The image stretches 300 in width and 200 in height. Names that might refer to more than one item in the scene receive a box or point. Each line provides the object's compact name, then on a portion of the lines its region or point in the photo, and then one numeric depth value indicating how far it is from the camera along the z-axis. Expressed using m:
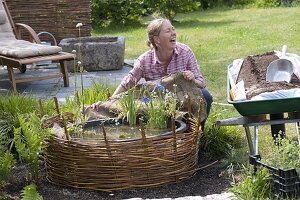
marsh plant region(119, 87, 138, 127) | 4.34
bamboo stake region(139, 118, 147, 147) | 3.84
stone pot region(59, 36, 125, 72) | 8.52
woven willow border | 3.94
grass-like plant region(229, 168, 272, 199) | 3.32
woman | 4.68
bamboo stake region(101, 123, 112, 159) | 3.87
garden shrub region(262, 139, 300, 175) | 3.37
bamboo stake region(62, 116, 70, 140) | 3.98
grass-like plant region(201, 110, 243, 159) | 4.63
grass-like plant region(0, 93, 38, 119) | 5.05
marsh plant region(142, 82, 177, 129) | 4.30
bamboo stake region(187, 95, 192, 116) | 4.41
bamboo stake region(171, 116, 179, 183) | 3.91
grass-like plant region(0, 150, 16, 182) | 3.86
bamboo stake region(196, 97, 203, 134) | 4.03
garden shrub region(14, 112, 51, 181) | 3.93
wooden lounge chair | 7.24
